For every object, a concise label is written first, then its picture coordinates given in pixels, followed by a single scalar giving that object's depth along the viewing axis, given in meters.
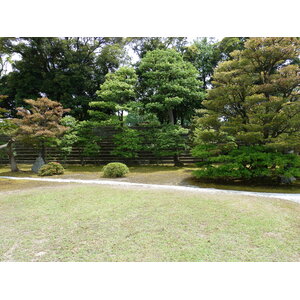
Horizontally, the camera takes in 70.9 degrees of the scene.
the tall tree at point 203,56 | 14.73
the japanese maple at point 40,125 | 9.10
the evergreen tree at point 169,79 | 11.26
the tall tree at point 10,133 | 8.27
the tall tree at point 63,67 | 14.17
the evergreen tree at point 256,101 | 6.37
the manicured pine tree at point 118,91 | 11.32
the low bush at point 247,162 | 6.28
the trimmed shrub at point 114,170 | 8.43
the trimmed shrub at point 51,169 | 9.01
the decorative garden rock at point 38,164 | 10.01
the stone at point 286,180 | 6.88
